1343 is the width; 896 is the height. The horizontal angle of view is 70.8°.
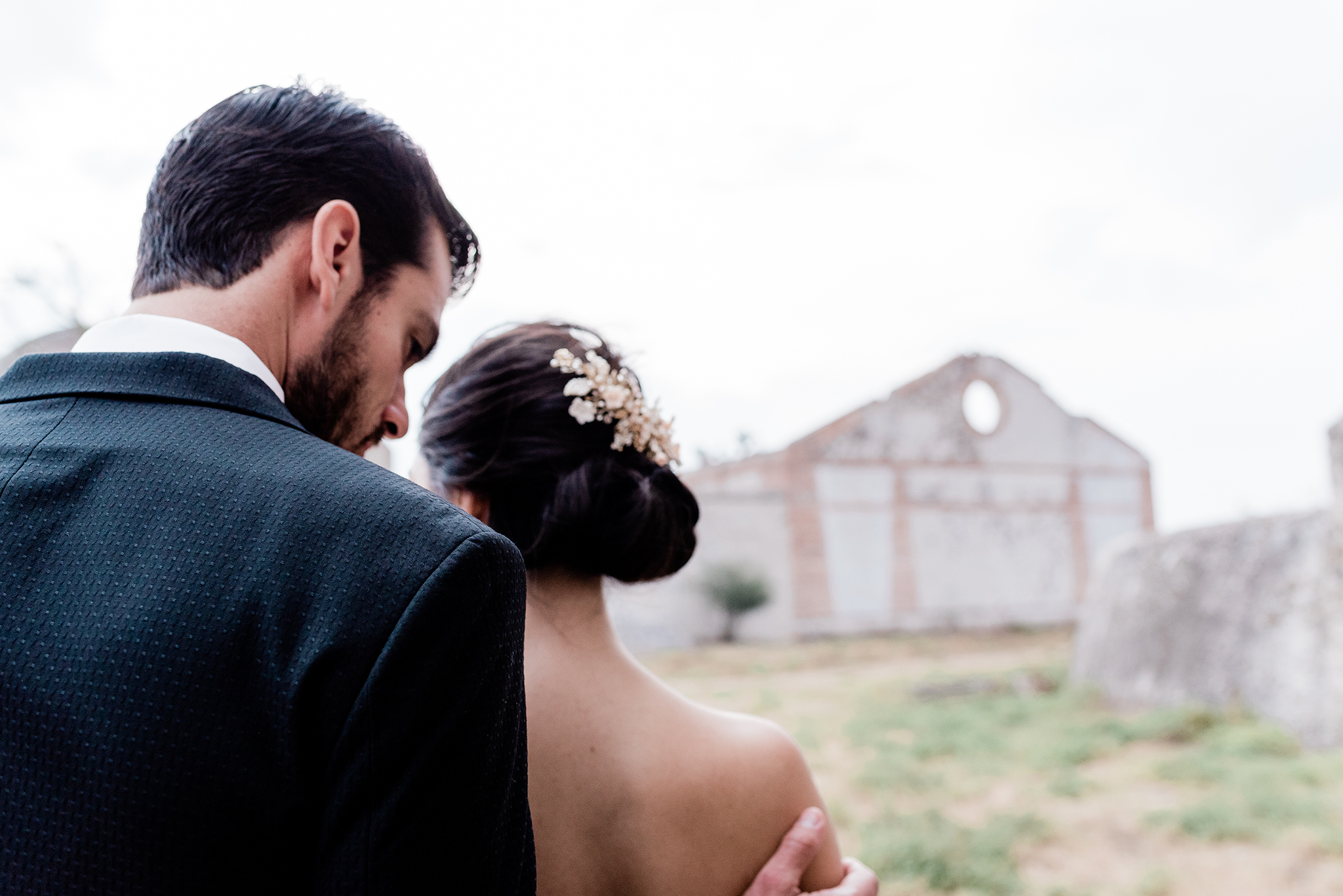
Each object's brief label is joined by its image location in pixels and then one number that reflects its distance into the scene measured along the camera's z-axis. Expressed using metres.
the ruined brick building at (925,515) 10.15
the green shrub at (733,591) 9.45
